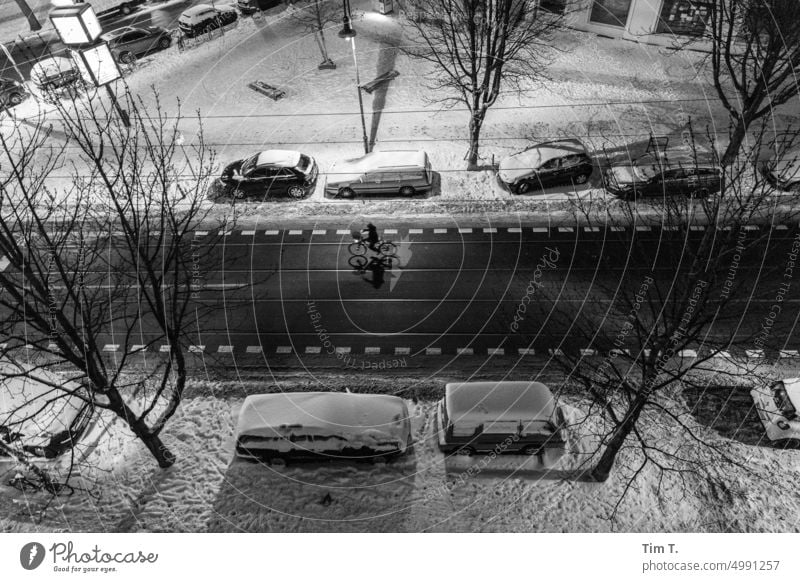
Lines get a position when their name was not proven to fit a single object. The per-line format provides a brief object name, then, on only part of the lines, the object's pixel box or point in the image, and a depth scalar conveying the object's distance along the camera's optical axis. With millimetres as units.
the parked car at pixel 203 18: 35781
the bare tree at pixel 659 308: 13875
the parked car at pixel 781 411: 16203
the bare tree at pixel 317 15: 34438
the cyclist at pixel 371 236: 22078
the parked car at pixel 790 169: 23656
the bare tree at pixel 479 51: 24203
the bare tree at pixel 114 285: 13219
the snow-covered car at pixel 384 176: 25469
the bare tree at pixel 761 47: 21781
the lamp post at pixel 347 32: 23188
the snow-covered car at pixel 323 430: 15992
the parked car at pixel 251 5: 37812
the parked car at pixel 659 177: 23781
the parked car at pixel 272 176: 25875
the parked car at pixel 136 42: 34719
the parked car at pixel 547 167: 25531
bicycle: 23766
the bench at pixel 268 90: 30281
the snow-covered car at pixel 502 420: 15953
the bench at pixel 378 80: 32188
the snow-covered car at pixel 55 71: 31281
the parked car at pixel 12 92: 31422
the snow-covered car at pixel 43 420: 16484
